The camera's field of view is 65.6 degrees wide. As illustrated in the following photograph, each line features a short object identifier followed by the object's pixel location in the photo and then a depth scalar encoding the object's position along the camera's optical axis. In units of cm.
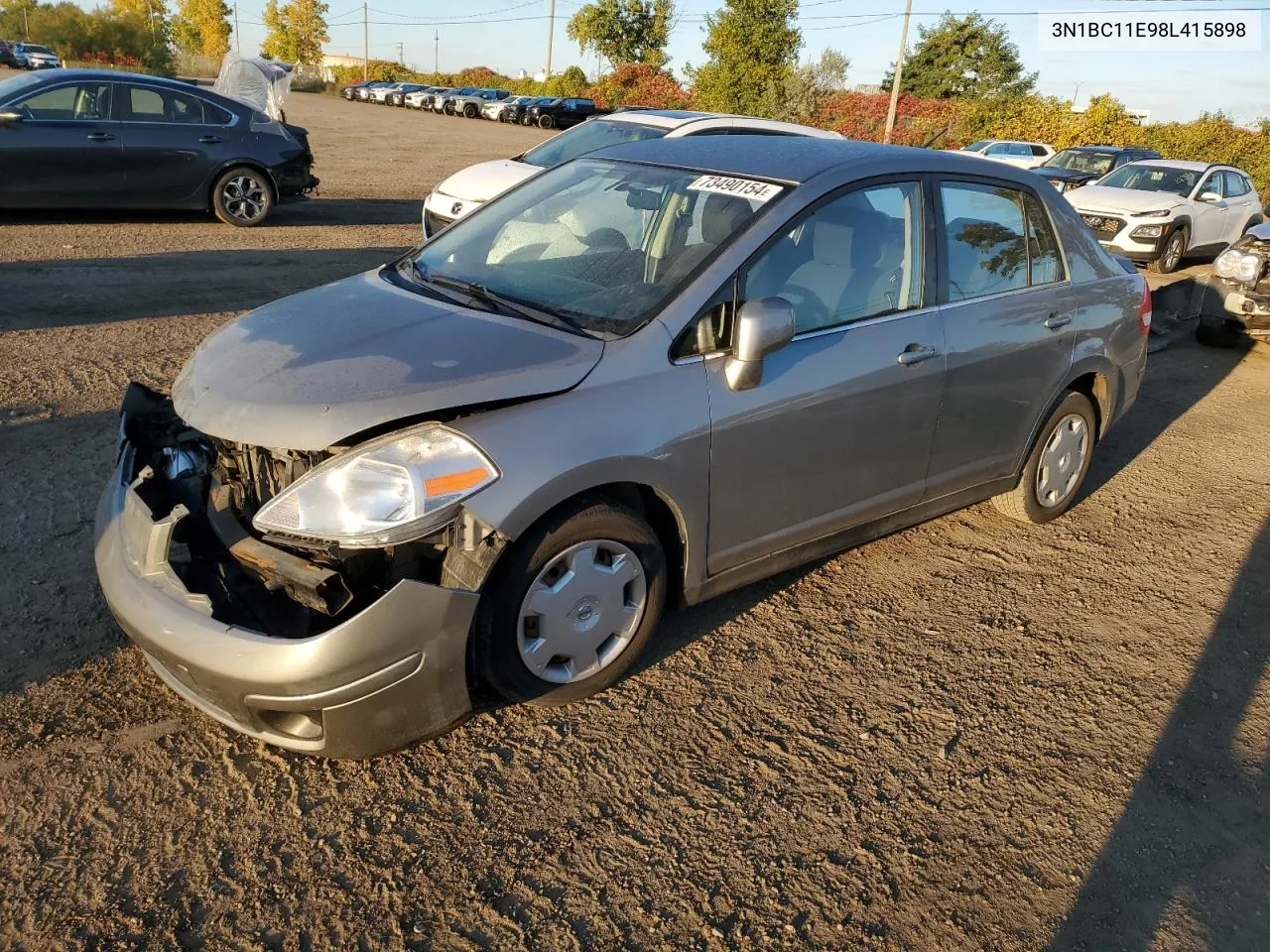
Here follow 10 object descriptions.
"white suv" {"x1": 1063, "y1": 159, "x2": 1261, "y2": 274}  1350
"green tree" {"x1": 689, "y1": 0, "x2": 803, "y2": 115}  4244
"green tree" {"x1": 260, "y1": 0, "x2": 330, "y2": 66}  8100
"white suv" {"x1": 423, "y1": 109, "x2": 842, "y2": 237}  959
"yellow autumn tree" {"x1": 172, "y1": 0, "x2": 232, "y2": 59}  8225
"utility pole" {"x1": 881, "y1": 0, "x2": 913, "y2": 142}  3275
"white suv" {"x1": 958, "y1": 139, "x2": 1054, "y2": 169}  2244
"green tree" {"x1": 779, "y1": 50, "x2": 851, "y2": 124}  4216
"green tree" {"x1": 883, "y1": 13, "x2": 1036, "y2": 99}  6228
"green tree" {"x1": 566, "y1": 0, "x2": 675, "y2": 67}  5822
